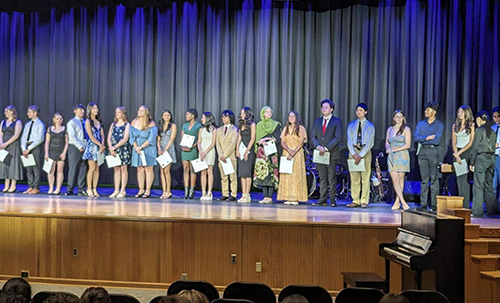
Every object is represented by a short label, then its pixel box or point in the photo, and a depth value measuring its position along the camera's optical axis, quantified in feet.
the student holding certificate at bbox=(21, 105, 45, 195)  32.73
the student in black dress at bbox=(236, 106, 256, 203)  29.91
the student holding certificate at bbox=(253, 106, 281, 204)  29.50
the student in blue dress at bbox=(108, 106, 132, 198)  31.35
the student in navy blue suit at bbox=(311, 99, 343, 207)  28.32
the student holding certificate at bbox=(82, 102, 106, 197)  31.42
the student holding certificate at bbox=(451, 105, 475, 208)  26.61
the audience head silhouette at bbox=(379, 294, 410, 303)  9.80
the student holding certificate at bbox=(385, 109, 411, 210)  27.32
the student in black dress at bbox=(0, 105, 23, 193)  33.04
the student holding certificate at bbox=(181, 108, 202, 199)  30.86
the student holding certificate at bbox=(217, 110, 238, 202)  30.09
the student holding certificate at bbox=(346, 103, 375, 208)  27.84
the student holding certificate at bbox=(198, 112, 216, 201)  30.48
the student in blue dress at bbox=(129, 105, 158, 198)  31.09
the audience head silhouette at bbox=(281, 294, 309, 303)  9.39
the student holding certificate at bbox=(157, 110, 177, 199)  31.22
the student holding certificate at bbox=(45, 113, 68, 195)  32.19
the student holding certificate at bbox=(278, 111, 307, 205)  28.73
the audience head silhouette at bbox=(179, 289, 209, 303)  9.77
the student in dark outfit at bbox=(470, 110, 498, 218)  26.17
